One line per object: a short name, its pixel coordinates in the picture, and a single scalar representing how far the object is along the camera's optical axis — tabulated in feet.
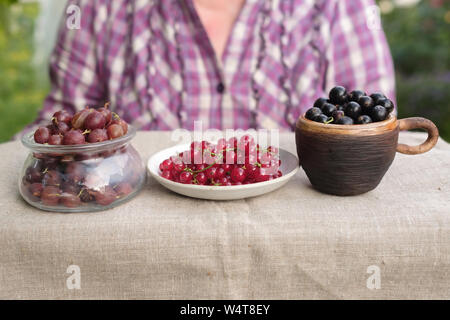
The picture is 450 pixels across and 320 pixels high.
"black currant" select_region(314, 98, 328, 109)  2.86
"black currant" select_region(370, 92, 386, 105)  2.74
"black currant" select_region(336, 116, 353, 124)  2.61
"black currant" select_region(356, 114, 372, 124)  2.62
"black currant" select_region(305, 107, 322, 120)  2.74
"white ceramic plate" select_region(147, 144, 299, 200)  2.62
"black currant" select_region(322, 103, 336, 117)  2.73
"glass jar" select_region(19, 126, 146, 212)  2.57
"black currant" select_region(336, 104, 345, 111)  2.75
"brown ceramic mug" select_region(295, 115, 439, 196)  2.59
